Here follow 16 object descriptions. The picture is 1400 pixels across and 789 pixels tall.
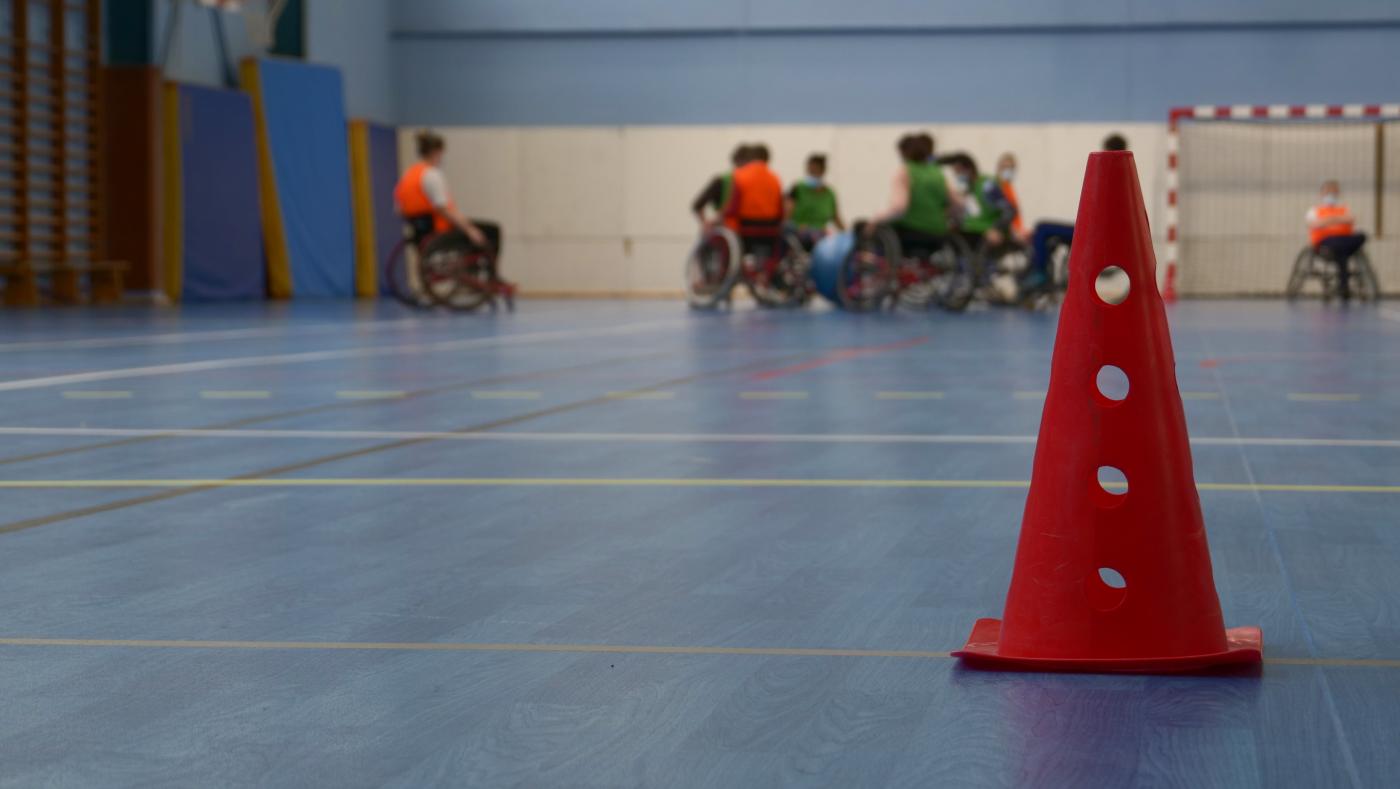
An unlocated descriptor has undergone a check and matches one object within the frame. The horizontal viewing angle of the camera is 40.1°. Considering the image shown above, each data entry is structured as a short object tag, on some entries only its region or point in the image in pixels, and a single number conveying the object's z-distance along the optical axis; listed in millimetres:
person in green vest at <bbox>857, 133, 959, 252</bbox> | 15367
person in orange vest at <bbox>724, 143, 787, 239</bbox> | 16406
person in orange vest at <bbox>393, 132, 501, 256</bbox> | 15969
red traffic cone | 2555
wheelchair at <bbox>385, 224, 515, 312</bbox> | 16359
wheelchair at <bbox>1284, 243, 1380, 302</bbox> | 20297
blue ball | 16219
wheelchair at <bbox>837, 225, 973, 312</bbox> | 15914
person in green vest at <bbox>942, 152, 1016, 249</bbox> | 15992
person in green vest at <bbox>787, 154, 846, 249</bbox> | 17469
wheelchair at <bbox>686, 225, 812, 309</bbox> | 16688
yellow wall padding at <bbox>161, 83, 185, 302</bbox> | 19688
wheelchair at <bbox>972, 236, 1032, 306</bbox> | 16438
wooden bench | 17672
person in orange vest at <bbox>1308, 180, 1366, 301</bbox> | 20078
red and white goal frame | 20984
